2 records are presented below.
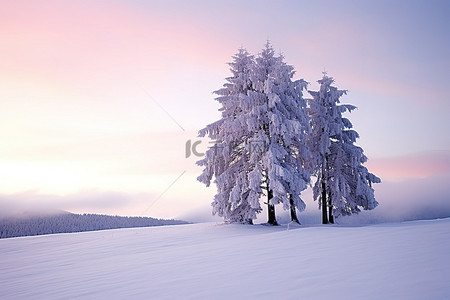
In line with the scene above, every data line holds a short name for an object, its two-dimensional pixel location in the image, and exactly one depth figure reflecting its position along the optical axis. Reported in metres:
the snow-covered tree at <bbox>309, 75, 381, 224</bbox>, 20.91
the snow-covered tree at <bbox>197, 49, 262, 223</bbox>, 16.81
